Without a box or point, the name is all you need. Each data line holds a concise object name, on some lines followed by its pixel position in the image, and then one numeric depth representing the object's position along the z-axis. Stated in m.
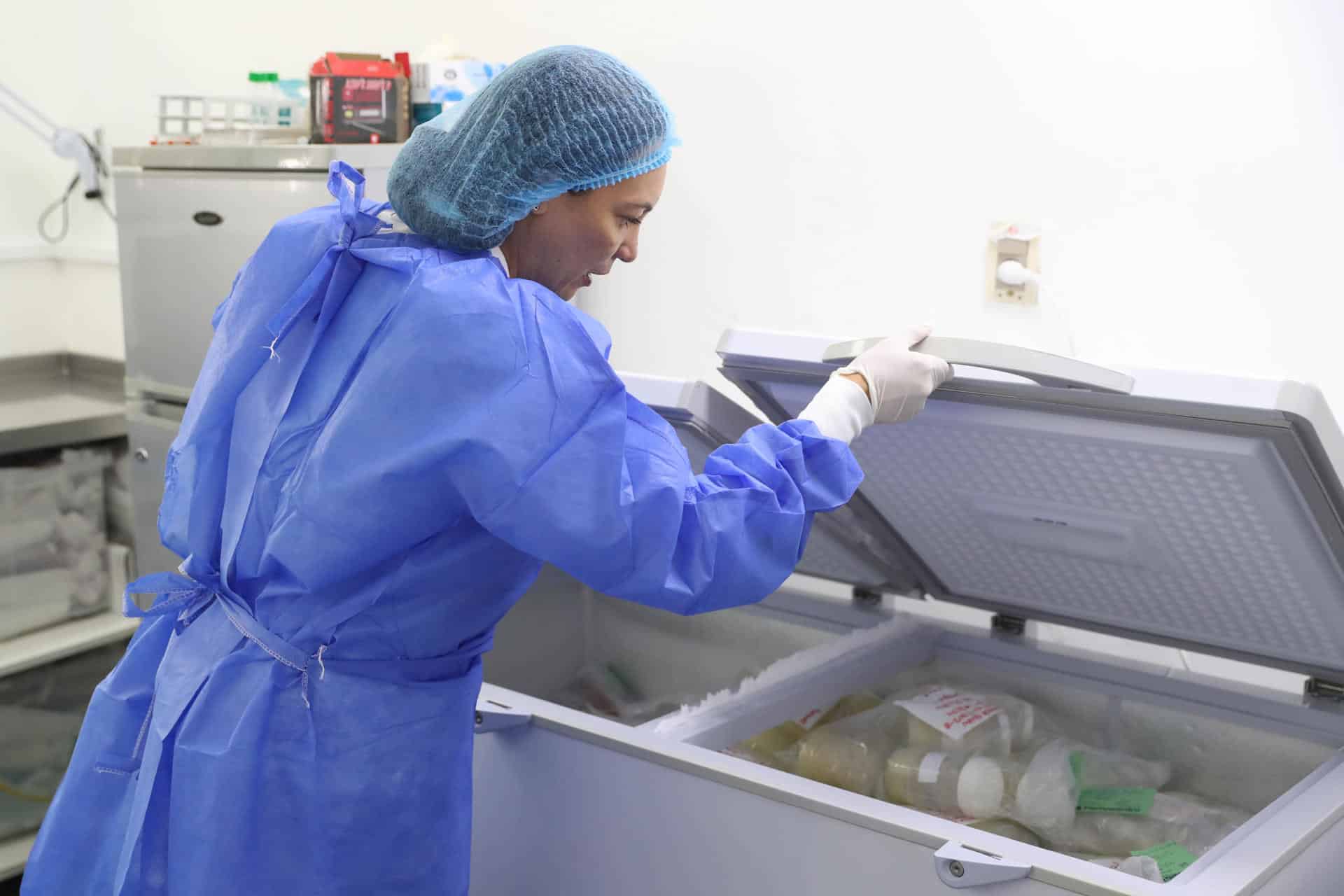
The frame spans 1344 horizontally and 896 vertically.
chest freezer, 1.14
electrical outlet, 2.06
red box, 2.37
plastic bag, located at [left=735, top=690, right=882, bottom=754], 1.53
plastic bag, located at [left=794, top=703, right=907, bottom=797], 1.48
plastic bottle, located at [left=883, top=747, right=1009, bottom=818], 1.42
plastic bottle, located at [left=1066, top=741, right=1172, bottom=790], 1.51
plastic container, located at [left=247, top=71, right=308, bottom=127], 2.63
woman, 1.05
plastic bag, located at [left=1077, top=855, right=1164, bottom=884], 1.24
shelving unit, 2.73
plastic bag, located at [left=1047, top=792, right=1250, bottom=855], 1.41
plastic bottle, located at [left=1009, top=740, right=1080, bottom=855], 1.42
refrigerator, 2.31
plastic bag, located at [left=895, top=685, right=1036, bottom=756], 1.51
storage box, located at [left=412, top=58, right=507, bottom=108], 2.45
